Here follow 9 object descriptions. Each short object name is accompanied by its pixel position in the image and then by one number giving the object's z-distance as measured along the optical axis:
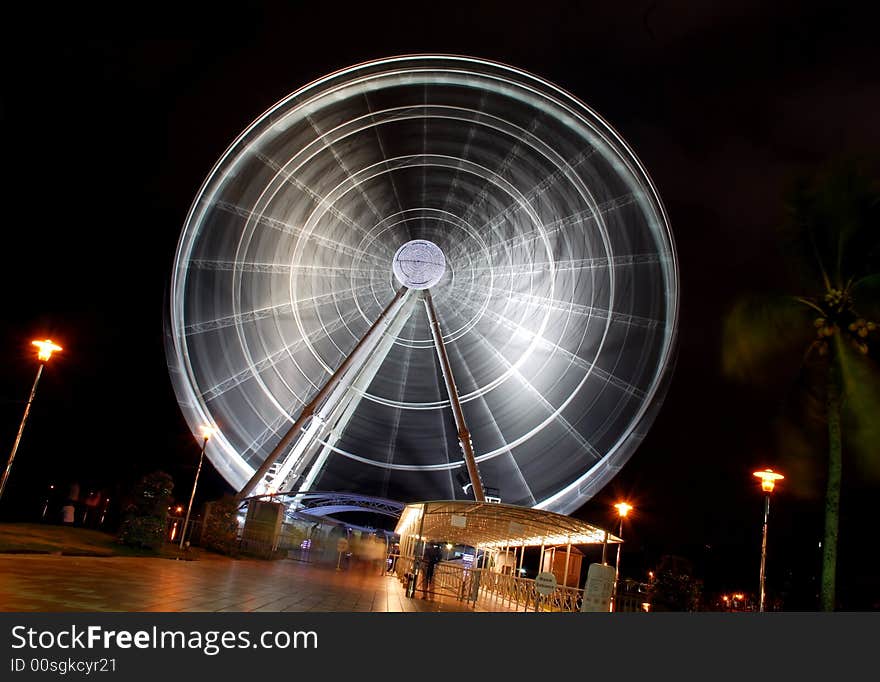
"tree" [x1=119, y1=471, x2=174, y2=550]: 17.31
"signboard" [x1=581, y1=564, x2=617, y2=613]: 12.72
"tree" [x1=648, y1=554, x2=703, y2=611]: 15.21
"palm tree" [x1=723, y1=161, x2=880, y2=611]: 13.90
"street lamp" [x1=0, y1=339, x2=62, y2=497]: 15.48
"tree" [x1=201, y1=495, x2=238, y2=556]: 21.03
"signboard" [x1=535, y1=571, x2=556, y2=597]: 13.49
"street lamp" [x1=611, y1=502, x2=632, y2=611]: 21.94
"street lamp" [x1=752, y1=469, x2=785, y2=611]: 16.16
